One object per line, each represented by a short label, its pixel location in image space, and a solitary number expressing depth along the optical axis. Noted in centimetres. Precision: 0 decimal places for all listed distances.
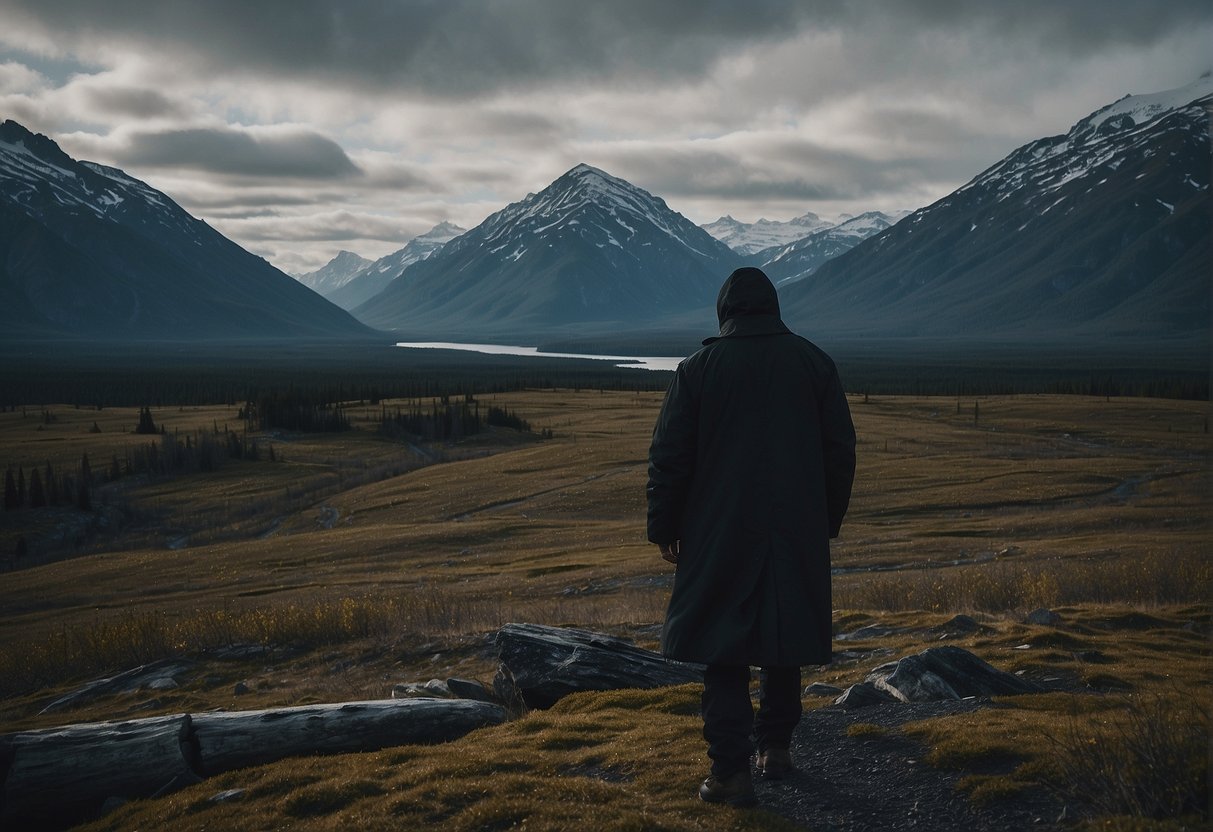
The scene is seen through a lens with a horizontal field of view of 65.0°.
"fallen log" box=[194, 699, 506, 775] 1204
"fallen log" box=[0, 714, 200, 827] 1134
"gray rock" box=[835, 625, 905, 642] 1926
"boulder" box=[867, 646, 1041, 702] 1213
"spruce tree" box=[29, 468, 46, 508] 7969
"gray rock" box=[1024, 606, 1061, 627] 1864
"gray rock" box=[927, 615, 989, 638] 1784
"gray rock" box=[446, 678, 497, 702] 1553
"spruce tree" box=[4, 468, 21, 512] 7875
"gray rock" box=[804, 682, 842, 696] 1405
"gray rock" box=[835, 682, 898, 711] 1215
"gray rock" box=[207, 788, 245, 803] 1036
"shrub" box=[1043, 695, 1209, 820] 779
